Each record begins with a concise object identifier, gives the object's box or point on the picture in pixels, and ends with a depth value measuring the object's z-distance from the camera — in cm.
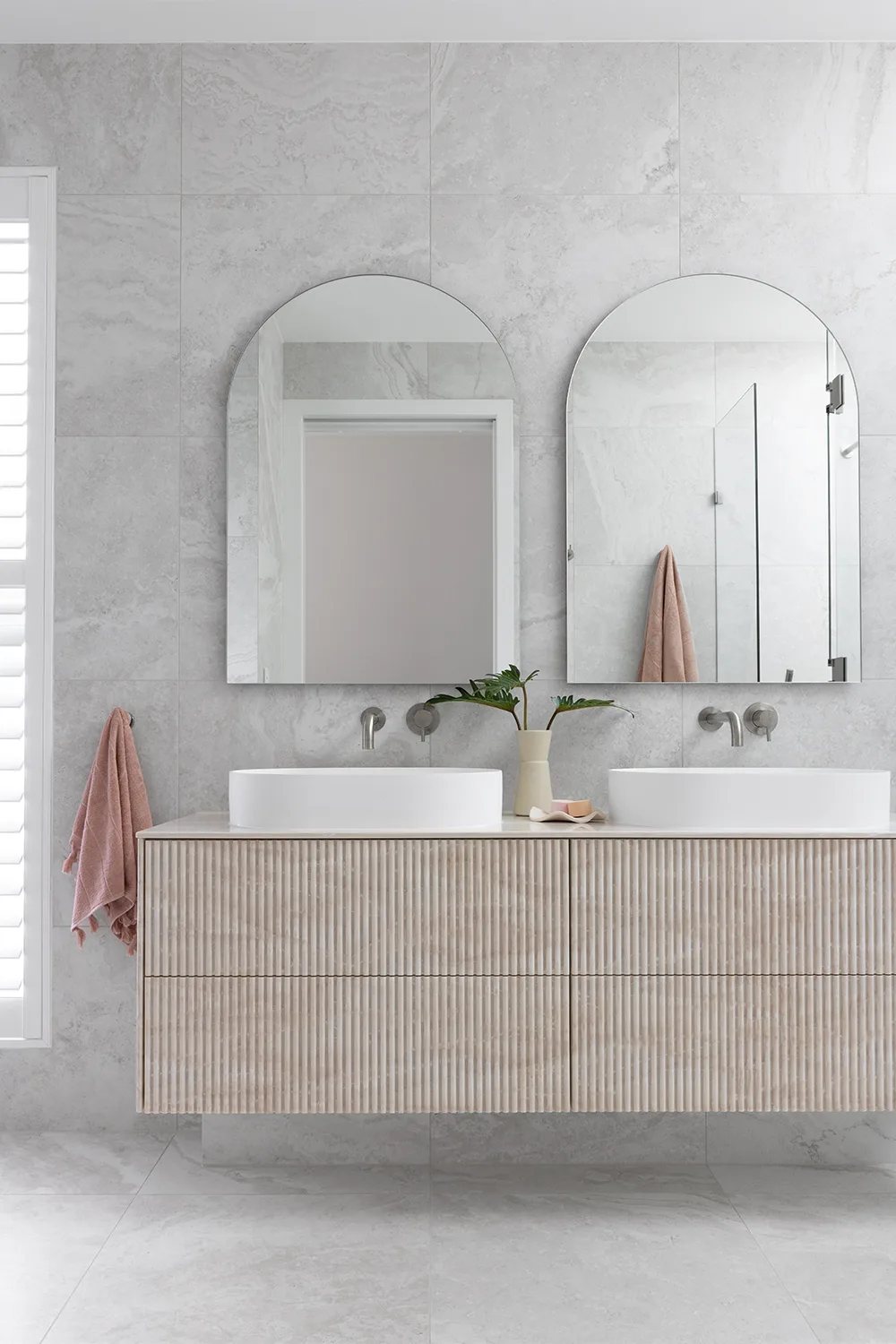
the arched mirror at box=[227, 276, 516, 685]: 234
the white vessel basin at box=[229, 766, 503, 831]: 188
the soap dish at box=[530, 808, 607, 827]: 199
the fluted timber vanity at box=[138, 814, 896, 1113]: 186
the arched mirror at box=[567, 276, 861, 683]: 234
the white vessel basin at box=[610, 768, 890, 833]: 189
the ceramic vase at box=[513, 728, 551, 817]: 218
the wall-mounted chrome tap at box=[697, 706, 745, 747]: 230
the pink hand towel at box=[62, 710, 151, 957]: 223
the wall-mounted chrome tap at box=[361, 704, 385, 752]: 225
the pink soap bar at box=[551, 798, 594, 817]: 202
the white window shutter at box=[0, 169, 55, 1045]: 233
